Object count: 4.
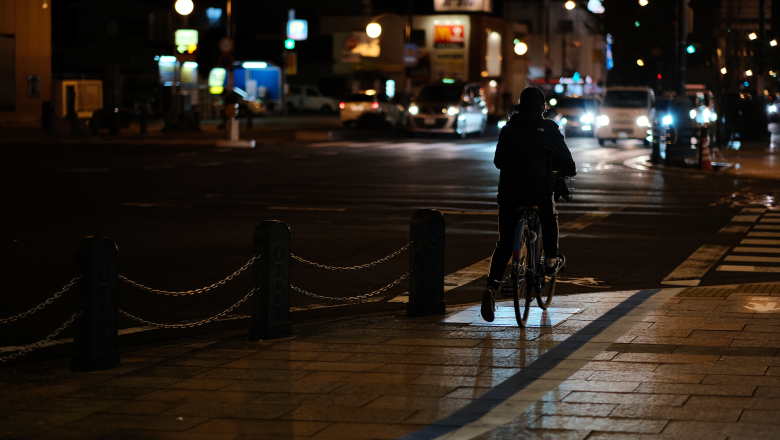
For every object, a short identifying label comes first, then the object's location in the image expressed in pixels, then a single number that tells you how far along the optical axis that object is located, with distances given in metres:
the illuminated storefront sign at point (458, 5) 73.69
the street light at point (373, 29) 57.59
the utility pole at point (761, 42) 40.97
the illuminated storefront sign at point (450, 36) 72.25
